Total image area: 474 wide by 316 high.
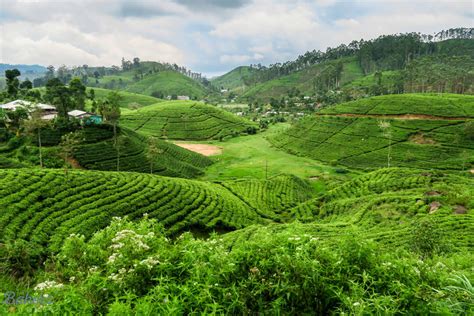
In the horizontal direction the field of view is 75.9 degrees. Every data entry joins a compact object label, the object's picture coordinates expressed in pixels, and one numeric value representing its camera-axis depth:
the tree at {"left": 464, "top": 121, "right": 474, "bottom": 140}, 74.35
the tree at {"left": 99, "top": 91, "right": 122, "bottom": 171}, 63.31
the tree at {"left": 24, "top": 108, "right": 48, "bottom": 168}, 47.03
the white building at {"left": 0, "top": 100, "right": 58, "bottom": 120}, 57.56
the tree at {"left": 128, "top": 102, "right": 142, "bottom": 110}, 160.15
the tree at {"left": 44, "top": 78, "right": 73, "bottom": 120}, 65.81
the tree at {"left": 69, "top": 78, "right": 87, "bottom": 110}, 74.17
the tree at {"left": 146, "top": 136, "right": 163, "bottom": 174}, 55.45
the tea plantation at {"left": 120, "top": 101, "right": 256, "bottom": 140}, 117.75
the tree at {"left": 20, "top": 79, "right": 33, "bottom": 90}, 83.31
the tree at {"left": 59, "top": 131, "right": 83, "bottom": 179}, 38.31
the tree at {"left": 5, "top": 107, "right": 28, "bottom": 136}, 56.59
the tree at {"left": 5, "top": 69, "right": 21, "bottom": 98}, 72.96
